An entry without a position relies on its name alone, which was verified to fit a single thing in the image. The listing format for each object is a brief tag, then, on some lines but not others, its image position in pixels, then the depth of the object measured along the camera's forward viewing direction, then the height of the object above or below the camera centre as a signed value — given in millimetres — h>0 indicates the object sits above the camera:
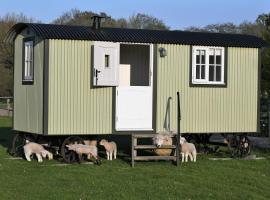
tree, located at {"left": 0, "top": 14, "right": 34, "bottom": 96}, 48500 +2612
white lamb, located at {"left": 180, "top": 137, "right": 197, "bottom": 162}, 14712 -1112
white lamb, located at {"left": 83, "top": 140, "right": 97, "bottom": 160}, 14597 -954
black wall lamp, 15112 +1150
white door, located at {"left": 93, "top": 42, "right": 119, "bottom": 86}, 14359 +821
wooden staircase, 13962 -1040
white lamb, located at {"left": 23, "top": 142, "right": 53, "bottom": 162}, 14273 -1126
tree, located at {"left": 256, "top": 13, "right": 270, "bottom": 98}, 24408 +1332
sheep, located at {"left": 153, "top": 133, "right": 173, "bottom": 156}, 14327 -898
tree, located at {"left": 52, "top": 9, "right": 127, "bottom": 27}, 50062 +6716
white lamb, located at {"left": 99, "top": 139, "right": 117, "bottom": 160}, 14809 -1091
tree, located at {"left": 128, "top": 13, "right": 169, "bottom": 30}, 56750 +7069
